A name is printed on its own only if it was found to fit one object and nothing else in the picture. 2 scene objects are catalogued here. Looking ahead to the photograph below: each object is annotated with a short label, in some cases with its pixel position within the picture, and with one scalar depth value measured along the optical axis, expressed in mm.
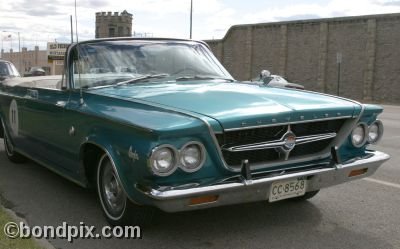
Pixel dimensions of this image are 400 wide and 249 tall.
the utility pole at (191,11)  42603
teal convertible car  3838
